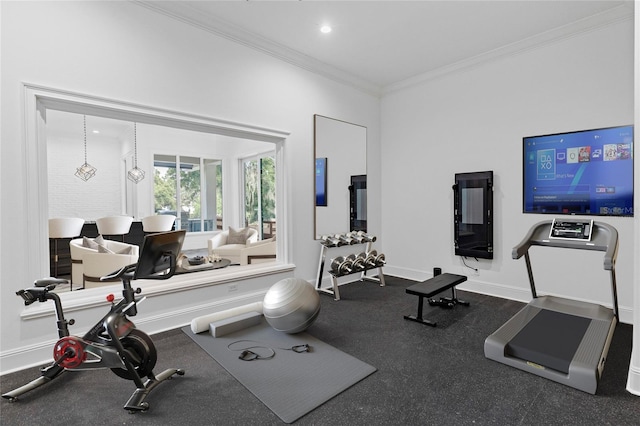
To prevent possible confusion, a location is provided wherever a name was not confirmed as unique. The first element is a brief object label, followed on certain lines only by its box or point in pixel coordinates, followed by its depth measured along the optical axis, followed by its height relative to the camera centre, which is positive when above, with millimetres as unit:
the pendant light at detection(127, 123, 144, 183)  6613 +722
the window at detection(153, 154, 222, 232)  8133 +485
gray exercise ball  2828 -886
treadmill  2163 -1006
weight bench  3220 -854
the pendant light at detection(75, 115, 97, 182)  6188 +741
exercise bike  1969 -837
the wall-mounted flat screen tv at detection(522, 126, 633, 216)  3244 +355
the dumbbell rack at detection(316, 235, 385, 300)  4086 -898
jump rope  2545 -1180
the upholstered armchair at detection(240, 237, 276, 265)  5156 -738
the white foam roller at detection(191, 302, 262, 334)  2982 -1043
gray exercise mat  2008 -1194
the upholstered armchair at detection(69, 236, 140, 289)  3799 -606
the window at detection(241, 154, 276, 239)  7387 +329
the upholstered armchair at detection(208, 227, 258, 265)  5617 -644
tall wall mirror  4473 +498
